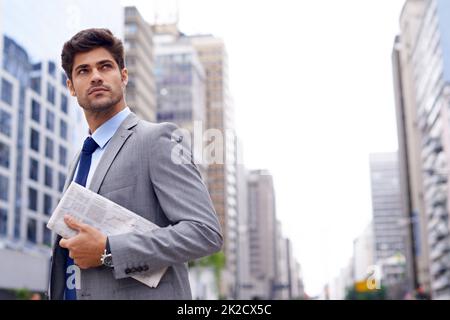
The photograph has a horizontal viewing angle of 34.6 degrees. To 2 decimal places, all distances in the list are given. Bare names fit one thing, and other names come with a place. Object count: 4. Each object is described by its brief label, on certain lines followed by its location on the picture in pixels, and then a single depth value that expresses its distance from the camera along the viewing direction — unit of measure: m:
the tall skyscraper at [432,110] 63.19
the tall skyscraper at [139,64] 73.19
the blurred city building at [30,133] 40.56
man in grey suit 1.69
